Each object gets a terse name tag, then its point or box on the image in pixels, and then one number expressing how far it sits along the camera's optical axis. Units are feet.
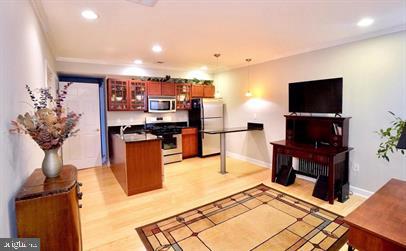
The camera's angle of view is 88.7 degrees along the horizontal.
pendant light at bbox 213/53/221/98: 13.97
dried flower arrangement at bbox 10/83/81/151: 4.60
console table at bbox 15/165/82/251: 4.11
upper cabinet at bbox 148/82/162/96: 17.17
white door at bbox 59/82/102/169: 16.06
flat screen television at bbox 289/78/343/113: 11.02
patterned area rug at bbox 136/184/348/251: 7.27
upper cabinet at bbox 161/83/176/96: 17.77
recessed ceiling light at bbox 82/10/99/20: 7.51
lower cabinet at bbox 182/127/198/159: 18.62
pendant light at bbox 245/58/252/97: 15.24
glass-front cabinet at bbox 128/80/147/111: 16.49
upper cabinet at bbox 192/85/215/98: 19.39
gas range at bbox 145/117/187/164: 17.13
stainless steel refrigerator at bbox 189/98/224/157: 18.62
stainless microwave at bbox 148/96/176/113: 17.24
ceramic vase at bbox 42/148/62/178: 5.05
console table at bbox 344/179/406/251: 4.30
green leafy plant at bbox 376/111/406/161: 4.85
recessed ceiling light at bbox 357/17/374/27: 8.50
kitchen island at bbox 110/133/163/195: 11.34
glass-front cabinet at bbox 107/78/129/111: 15.74
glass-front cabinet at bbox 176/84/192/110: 18.72
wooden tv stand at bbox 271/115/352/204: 10.27
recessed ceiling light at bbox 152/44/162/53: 11.81
